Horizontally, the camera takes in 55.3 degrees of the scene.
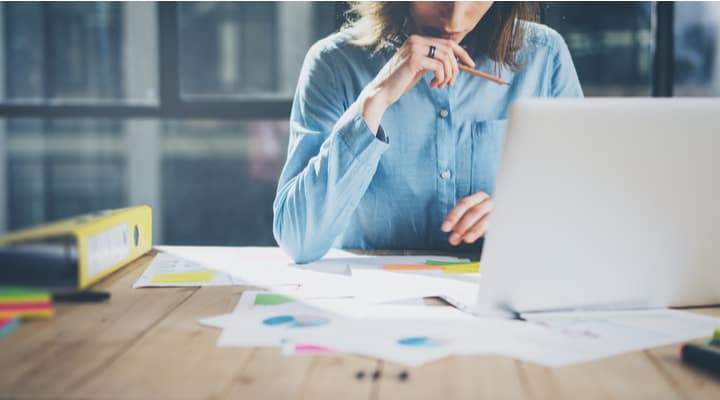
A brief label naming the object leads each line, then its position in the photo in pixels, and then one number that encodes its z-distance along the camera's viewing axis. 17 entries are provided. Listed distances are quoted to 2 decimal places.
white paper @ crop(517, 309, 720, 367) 0.79
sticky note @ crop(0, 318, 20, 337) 0.85
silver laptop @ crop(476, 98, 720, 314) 0.83
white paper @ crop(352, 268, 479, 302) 1.06
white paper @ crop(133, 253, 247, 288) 1.16
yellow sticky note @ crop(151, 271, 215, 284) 1.18
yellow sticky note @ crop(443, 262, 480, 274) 1.26
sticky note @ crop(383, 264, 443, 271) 1.28
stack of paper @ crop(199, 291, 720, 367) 0.79
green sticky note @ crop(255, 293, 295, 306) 1.01
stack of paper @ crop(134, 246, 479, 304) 1.09
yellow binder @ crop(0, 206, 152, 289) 0.92
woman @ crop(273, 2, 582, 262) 1.83
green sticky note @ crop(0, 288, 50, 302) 0.90
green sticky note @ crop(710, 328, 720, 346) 0.77
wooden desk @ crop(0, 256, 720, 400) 0.67
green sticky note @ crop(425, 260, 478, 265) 1.35
